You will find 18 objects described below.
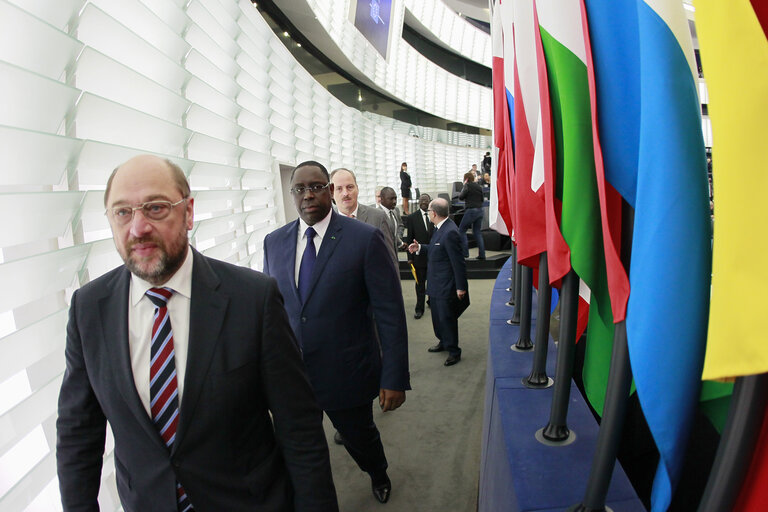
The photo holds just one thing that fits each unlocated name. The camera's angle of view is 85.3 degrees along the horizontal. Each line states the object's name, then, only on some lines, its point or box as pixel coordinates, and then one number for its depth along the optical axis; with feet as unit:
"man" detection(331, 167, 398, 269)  13.39
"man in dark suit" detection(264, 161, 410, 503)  7.93
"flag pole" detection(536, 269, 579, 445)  4.79
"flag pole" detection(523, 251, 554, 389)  5.93
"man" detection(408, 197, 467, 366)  17.35
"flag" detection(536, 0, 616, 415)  4.10
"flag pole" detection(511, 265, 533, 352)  8.33
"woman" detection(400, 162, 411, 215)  43.21
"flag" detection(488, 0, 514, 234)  9.16
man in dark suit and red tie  4.27
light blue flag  2.87
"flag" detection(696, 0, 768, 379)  2.17
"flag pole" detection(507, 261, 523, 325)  10.39
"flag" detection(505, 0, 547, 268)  5.67
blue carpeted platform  4.29
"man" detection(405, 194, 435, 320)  22.31
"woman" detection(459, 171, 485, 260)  34.01
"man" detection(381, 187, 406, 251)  20.46
